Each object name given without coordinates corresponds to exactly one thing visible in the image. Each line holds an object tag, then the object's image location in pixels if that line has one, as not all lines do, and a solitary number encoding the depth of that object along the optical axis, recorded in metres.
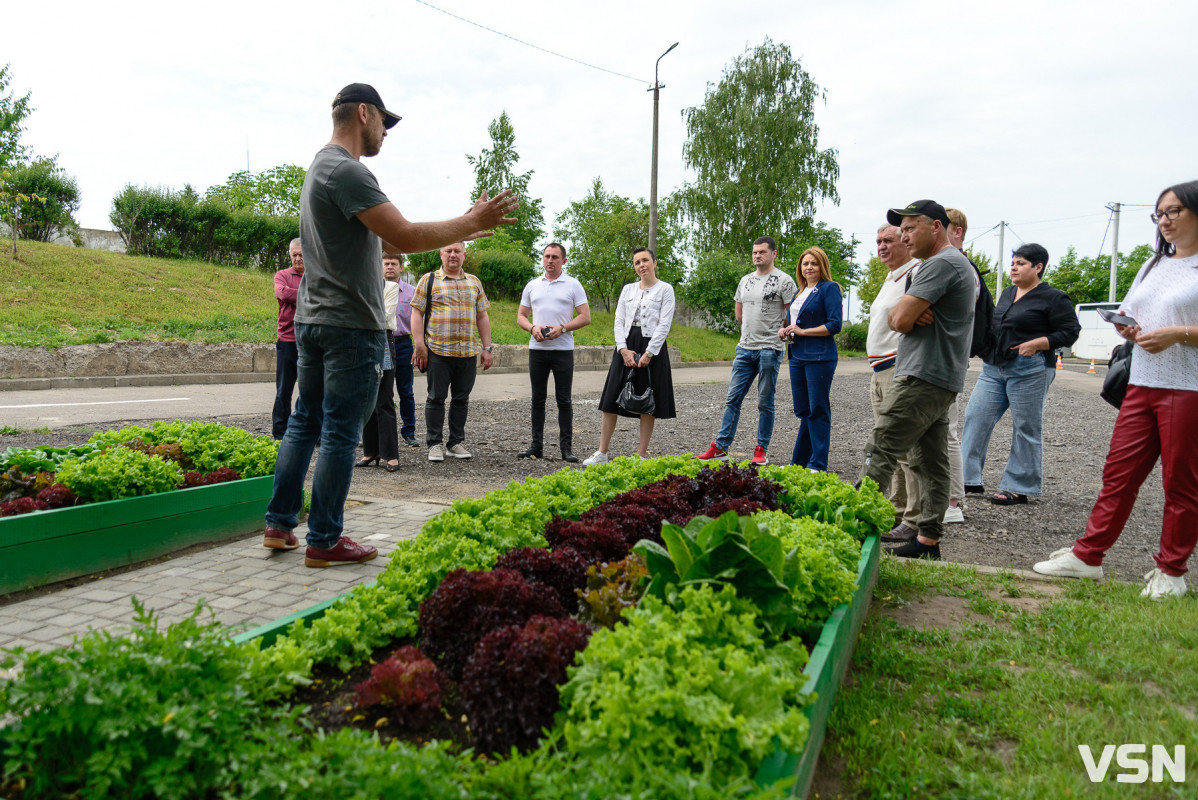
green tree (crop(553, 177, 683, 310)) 33.62
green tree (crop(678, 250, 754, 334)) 36.03
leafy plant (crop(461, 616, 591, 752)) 2.06
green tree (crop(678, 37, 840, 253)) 42.78
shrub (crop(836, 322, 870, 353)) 51.03
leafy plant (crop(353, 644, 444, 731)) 2.16
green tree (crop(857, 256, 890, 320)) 72.19
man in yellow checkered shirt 7.69
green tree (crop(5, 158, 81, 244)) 22.67
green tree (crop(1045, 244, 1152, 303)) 78.44
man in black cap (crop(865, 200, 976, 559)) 4.46
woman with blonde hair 6.94
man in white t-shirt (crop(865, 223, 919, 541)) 5.18
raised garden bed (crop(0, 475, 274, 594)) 3.72
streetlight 23.97
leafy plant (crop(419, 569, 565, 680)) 2.48
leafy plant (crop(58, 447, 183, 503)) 4.17
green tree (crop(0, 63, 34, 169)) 20.20
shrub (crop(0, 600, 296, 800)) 1.71
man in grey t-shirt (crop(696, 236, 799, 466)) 7.58
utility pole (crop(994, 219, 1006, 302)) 64.37
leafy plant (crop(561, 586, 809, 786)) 1.77
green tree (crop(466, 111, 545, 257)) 60.50
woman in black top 6.34
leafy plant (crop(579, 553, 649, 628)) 2.68
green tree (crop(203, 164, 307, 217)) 57.12
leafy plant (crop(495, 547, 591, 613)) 2.92
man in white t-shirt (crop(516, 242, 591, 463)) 7.98
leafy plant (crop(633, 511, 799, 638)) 2.54
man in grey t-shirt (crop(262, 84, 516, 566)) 3.86
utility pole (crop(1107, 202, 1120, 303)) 48.97
